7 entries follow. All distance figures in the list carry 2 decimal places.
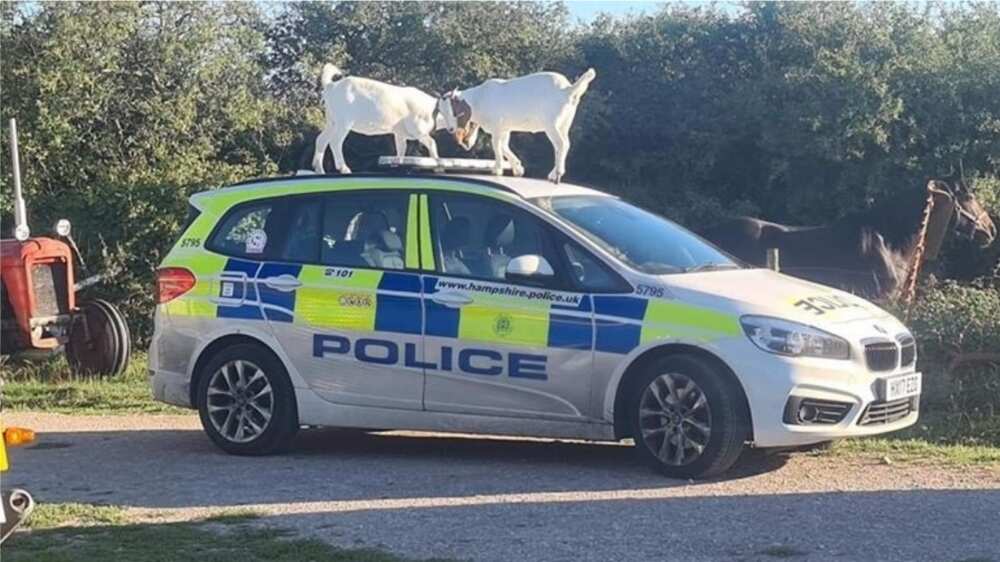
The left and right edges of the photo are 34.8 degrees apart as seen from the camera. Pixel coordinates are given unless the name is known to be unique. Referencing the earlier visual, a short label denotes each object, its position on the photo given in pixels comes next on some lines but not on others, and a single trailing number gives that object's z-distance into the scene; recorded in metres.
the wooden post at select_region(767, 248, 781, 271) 13.18
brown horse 17.32
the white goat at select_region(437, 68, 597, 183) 11.05
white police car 9.00
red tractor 15.30
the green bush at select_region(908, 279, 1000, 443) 11.40
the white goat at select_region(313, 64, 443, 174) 11.37
